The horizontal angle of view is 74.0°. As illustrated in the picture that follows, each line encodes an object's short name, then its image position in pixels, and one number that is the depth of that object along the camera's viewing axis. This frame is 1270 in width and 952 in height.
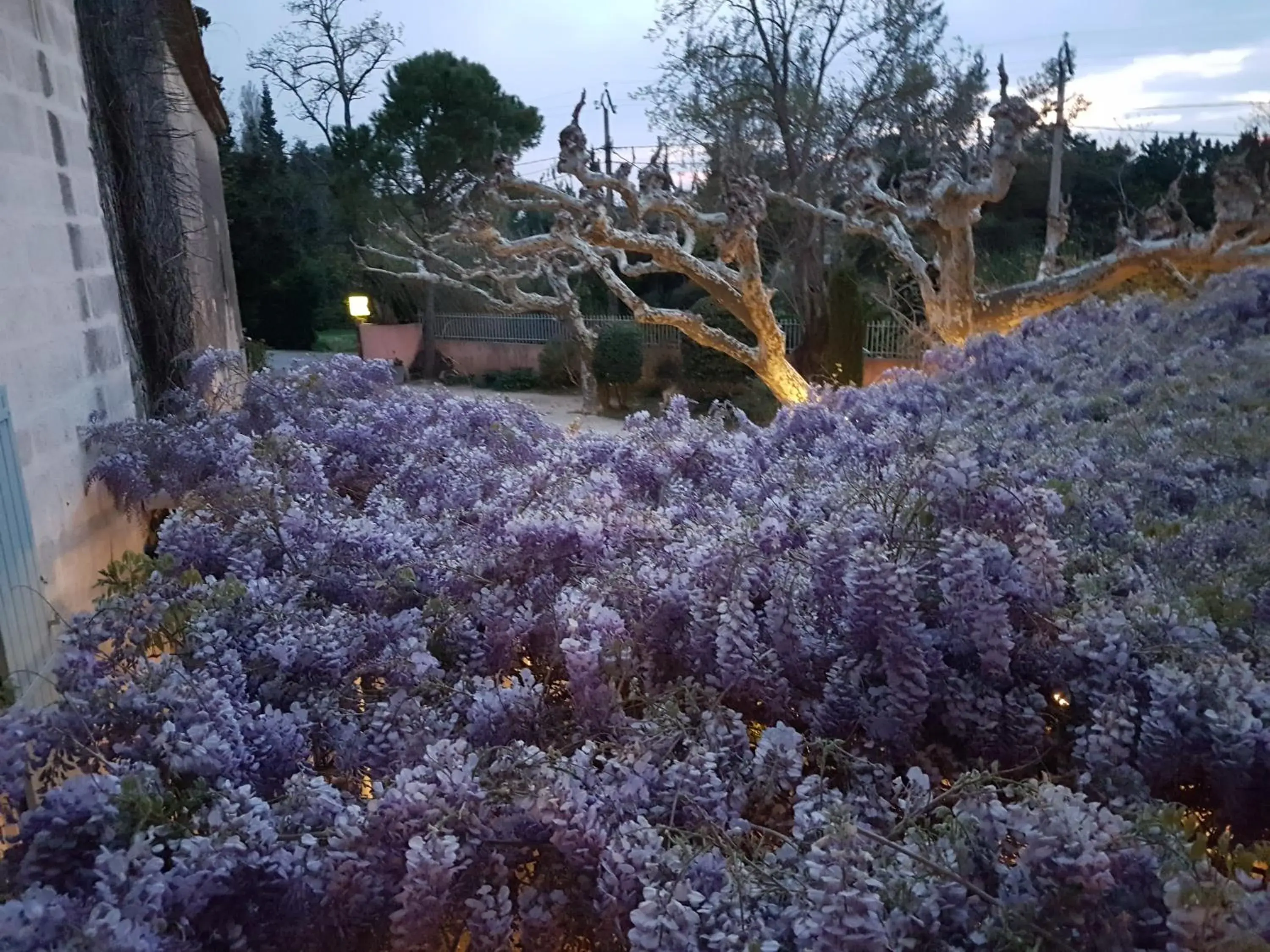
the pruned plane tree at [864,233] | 5.41
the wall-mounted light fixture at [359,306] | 14.30
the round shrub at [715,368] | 12.41
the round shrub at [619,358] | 13.20
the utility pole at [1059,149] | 12.61
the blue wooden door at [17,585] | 2.29
